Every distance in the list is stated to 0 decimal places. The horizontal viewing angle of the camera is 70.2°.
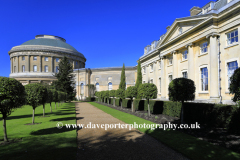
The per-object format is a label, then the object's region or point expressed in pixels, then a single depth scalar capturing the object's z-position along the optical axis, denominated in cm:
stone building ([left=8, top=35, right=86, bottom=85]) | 6085
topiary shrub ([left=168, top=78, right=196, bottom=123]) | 1059
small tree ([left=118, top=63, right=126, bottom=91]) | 3536
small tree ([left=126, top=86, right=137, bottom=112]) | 1953
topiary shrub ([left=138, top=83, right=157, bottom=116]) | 1513
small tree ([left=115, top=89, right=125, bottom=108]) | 2417
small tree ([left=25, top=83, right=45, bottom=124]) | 1046
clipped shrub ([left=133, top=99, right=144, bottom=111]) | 2039
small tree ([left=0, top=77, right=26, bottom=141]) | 645
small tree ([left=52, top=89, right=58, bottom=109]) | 1873
